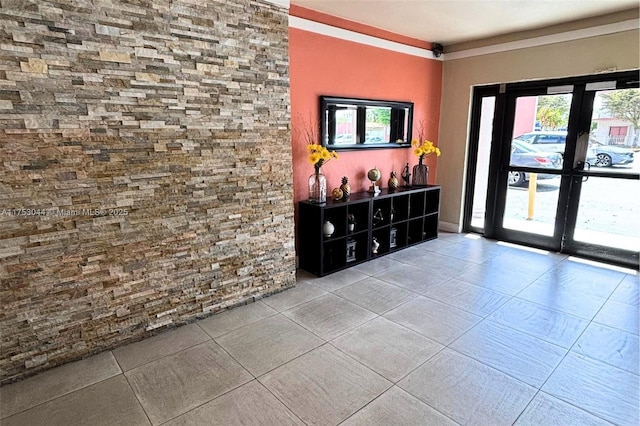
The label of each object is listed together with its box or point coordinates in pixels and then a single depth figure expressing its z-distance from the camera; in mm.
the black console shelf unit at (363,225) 3625
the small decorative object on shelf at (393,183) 4398
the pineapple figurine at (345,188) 3865
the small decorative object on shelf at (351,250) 3920
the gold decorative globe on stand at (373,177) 4152
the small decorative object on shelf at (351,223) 3854
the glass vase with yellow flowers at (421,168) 4652
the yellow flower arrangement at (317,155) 3494
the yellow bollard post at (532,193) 4379
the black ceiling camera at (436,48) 4715
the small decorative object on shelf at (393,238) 4359
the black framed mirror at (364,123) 3779
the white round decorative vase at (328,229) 3590
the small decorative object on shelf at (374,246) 4145
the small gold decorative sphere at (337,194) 3770
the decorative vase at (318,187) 3625
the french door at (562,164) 3727
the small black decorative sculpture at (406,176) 4652
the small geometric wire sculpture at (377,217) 4172
